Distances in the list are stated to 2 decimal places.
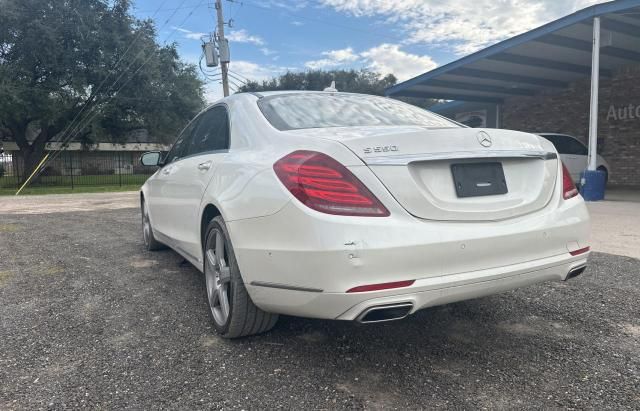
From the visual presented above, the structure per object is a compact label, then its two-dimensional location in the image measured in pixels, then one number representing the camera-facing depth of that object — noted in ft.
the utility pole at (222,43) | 65.05
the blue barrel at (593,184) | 33.94
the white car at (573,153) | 39.78
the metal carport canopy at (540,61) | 33.81
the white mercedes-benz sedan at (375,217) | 6.95
